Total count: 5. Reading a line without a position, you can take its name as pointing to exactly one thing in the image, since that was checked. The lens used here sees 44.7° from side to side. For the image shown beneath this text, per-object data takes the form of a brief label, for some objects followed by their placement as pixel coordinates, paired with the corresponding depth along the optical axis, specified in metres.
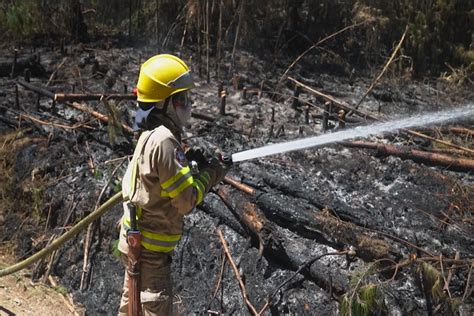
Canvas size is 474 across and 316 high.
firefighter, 2.98
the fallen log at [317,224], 4.20
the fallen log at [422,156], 5.30
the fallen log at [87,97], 5.94
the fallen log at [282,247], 4.12
